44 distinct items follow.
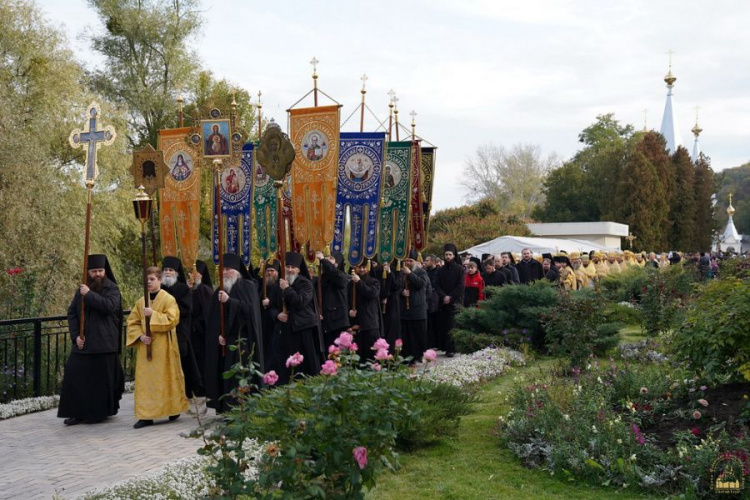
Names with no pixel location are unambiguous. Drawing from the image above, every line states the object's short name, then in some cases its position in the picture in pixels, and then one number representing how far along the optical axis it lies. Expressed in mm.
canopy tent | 29531
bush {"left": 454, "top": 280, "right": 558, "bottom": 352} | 13844
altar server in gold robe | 9406
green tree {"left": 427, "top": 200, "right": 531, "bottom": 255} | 37938
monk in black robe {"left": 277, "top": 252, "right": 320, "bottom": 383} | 10156
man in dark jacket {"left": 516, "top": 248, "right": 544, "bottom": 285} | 20781
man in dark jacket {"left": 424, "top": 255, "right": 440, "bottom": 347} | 16344
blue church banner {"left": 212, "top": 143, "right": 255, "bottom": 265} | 12906
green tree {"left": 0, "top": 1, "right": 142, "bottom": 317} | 17359
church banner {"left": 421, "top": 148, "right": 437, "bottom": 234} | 15352
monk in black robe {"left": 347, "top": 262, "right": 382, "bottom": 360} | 12984
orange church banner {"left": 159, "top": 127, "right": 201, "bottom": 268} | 12656
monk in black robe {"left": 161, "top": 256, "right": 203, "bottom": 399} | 10758
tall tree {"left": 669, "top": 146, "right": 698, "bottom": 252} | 56031
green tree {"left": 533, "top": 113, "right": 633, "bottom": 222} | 55906
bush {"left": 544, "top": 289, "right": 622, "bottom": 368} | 10898
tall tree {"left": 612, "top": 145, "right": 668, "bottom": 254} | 52594
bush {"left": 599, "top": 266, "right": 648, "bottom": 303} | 21266
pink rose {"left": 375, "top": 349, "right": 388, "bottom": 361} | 4645
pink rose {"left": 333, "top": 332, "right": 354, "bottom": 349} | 4715
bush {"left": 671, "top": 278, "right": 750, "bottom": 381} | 6785
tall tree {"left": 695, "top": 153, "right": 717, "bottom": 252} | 57344
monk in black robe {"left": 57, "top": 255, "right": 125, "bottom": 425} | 9648
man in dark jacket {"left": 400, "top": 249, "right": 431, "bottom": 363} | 15047
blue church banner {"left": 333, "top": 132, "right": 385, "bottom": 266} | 12828
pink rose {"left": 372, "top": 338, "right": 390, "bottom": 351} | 4790
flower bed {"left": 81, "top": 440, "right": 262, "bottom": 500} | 5848
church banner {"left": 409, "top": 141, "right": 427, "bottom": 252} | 14930
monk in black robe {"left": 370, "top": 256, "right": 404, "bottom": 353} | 14469
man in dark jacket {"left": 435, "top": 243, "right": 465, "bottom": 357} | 16328
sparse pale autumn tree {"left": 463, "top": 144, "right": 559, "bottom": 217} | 66875
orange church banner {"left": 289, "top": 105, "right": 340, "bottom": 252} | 12188
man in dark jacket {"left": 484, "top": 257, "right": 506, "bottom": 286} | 18436
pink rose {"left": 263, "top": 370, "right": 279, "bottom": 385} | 4531
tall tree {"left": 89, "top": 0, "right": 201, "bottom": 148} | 31094
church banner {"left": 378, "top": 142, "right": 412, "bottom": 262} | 13812
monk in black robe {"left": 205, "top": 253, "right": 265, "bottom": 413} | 9594
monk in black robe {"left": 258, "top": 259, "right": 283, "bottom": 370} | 10367
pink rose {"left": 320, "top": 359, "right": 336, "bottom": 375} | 4395
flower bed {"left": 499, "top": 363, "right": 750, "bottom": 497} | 6121
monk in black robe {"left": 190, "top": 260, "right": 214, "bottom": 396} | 11117
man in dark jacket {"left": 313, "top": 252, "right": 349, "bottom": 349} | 11645
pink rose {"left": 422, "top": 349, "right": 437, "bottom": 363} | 4938
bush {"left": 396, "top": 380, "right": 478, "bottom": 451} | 7559
